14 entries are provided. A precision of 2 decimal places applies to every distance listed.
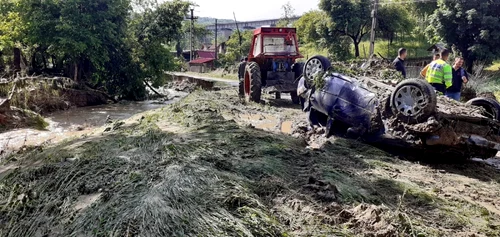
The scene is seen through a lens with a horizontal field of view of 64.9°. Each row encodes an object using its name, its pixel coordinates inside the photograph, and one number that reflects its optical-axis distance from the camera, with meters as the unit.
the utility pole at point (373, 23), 19.45
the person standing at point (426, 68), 7.14
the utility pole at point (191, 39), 40.35
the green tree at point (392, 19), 28.56
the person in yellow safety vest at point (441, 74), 6.59
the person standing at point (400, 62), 7.73
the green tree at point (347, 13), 26.20
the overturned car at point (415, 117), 4.55
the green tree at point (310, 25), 28.61
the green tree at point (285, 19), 44.91
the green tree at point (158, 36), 16.08
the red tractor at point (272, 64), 10.25
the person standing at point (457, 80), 6.97
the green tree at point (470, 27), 19.86
